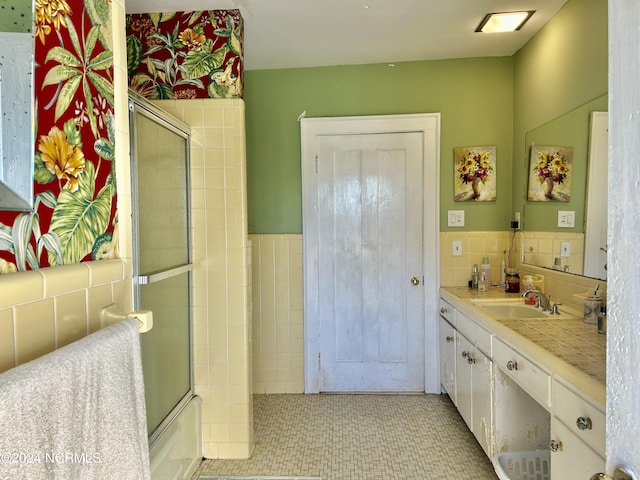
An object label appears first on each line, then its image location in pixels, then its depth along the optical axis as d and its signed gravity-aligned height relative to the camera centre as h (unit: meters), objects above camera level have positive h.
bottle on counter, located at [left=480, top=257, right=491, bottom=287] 2.80 -0.33
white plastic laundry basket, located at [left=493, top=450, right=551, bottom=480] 1.75 -1.11
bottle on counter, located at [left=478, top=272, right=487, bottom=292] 2.68 -0.42
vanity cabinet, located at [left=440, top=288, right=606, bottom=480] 1.19 -0.73
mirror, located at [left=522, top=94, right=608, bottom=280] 1.83 +0.10
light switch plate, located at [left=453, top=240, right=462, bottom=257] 2.91 -0.18
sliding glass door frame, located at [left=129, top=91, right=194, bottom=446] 1.52 -0.02
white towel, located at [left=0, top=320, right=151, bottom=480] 0.54 -0.31
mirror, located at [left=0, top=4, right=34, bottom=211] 0.68 +0.23
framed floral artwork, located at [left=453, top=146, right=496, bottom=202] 2.86 +0.39
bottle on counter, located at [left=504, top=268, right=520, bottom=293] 2.56 -0.39
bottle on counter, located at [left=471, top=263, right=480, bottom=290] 2.77 -0.39
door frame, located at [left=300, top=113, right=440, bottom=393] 2.86 +0.08
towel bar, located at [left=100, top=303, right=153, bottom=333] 0.94 -0.22
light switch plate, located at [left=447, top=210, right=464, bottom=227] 2.90 +0.06
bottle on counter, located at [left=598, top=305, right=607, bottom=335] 1.59 -0.42
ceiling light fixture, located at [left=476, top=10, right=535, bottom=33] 2.26 +1.25
